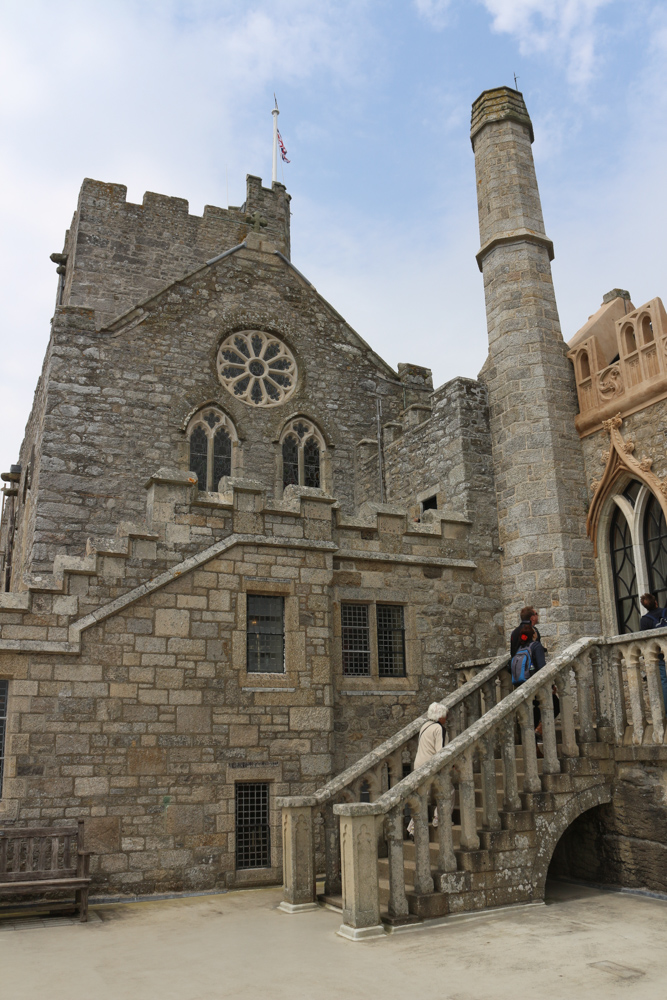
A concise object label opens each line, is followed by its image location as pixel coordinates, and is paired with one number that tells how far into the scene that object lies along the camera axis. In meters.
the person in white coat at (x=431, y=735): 8.43
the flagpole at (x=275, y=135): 23.04
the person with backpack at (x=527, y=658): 9.49
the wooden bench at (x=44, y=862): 7.73
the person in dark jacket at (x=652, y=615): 8.94
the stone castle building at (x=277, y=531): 9.20
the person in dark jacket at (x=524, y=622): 9.65
